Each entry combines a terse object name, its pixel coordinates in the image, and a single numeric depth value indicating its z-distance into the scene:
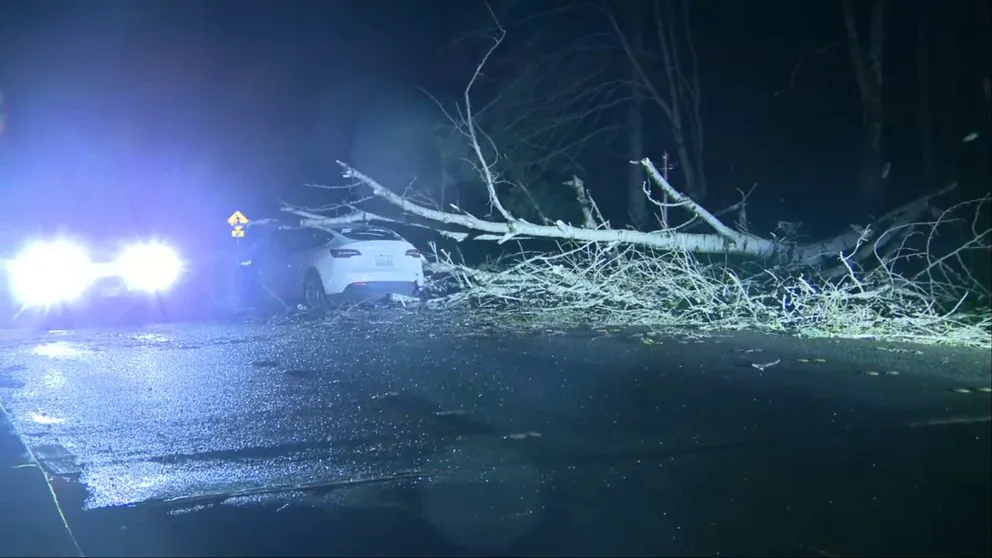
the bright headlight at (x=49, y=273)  12.71
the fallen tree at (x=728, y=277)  10.37
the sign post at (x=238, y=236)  16.16
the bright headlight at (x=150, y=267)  13.82
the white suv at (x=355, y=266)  13.78
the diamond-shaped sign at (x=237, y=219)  16.16
